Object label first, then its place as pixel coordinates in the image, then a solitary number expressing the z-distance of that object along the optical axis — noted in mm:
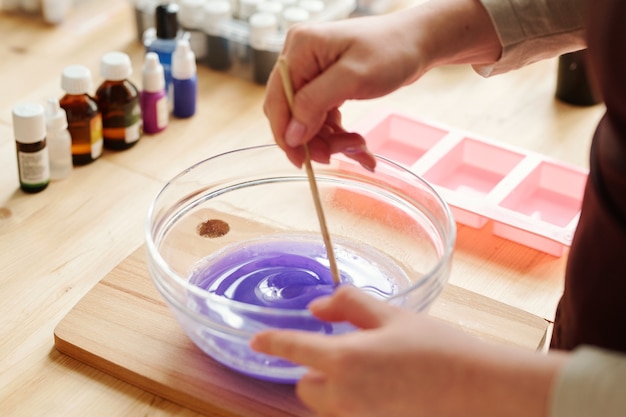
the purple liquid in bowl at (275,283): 767
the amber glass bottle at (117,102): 1190
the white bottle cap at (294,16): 1426
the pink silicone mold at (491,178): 1104
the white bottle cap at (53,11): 1559
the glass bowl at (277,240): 805
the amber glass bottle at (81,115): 1153
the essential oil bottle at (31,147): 1094
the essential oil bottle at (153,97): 1247
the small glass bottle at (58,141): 1143
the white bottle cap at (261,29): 1386
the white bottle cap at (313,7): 1474
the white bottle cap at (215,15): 1430
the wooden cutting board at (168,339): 819
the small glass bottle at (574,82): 1364
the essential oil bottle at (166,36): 1350
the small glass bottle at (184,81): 1293
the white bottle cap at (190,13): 1438
